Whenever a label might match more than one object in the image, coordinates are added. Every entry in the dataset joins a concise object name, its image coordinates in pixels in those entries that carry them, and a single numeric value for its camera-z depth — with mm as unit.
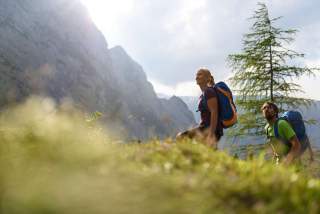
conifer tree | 22094
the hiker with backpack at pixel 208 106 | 6722
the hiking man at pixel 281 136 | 7191
